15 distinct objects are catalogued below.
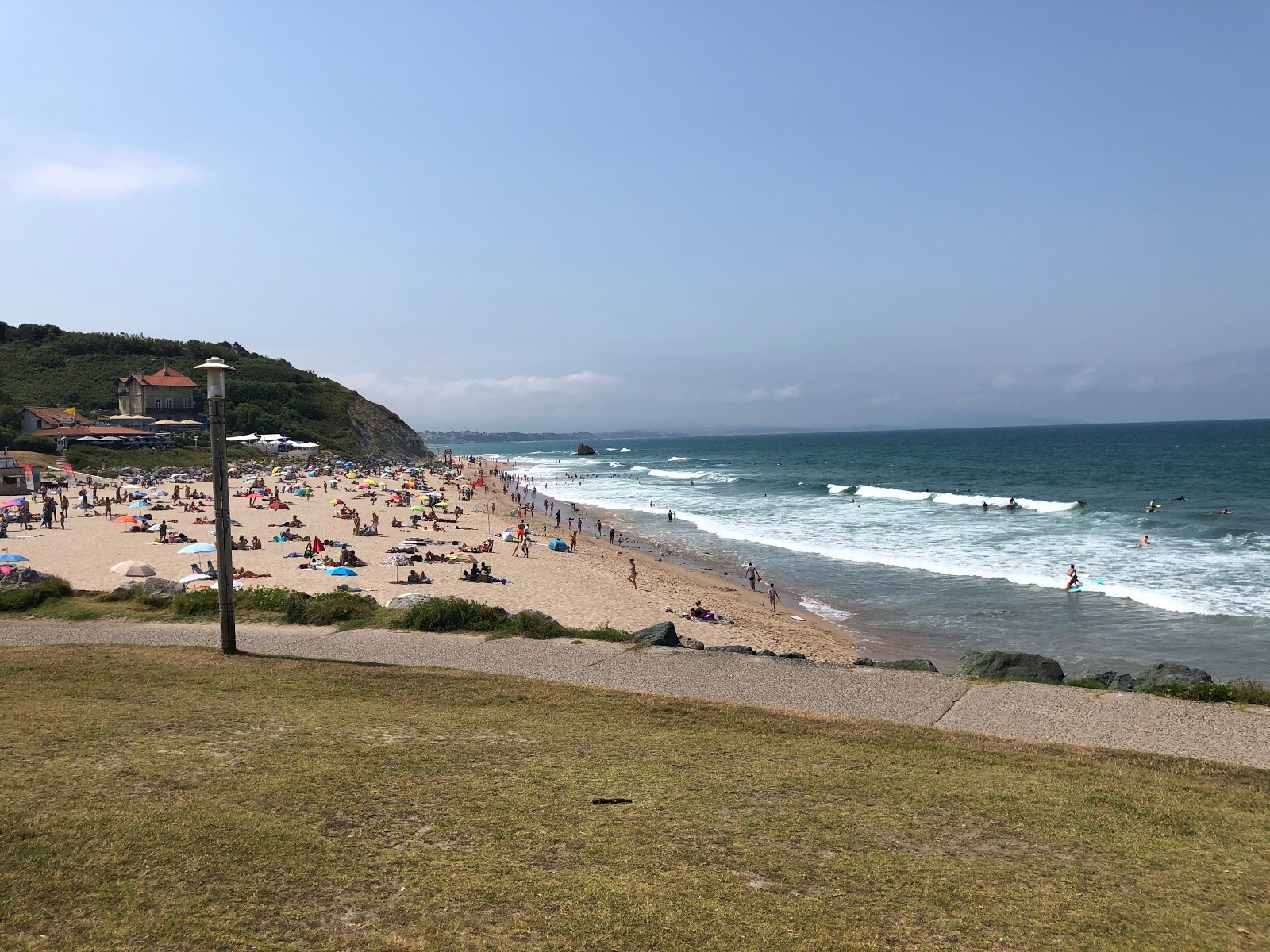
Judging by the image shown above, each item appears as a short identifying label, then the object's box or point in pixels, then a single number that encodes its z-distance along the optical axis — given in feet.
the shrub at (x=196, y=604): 48.77
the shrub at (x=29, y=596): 48.88
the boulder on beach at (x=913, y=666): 41.97
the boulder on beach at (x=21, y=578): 53.78
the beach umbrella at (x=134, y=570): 70.79
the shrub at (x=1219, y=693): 34.12
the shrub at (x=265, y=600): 49.60
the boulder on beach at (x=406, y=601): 52.54
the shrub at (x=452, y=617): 46.50
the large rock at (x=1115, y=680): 39.06
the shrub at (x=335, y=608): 47.42
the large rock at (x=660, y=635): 46.50
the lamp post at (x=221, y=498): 35.50
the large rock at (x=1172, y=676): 37.73
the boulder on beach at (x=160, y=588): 53.72
